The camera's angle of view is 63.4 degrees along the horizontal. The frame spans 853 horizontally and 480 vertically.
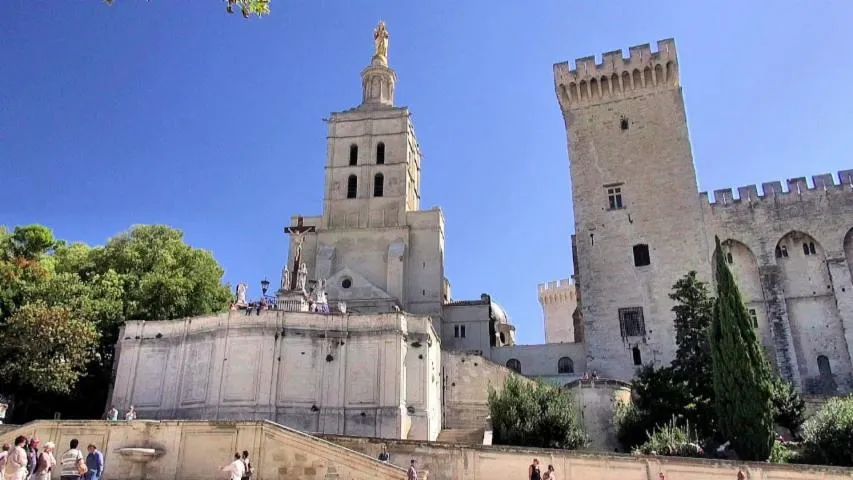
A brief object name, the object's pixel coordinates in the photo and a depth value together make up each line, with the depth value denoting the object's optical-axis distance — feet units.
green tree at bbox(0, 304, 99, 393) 88.22
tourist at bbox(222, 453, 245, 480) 48.31
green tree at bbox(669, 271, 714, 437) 92.79
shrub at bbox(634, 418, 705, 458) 77.00
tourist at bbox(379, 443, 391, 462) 62.49
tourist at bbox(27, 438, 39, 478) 43.83
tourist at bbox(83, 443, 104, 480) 45.60
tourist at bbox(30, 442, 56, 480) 42.65
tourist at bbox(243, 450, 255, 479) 52.61
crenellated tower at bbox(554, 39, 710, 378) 127.13
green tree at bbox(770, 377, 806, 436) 92.53
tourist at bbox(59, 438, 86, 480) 44.09
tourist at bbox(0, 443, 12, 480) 39.52
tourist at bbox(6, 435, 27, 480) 37.96
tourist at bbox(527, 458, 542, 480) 55.11
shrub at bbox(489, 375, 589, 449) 83.61
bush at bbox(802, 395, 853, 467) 74.95
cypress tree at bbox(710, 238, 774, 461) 77.36
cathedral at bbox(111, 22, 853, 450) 90.63
